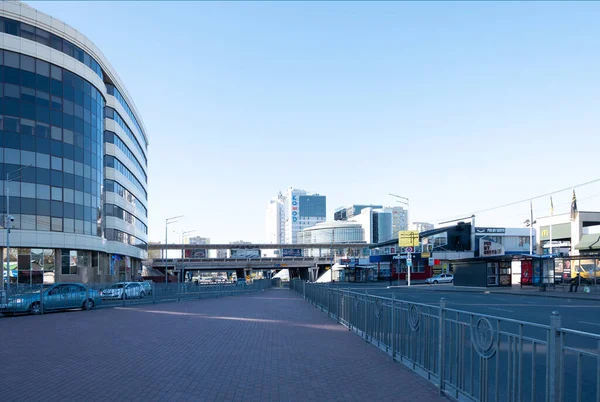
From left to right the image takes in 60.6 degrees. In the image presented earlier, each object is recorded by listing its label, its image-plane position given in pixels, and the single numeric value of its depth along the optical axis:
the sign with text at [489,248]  52.55
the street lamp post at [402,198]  57.62
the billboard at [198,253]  112.69
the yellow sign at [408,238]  53.94
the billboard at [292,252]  109.96
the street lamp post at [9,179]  33.34
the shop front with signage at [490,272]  46.72
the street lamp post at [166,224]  65.19
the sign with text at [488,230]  79.68
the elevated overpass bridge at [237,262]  103.44
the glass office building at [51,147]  40.47
